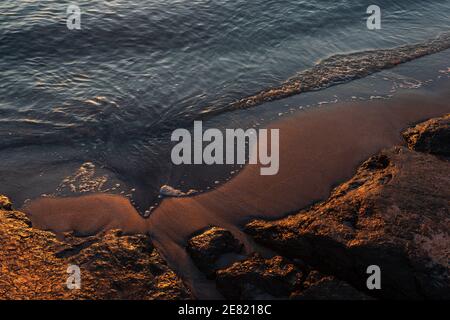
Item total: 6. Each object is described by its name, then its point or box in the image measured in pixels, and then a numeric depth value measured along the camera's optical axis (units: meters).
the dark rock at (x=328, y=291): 4.77
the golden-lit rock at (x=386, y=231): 4.74
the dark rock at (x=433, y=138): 7.04
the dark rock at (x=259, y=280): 5.09
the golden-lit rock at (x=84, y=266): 5.00
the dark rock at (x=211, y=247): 5.59
